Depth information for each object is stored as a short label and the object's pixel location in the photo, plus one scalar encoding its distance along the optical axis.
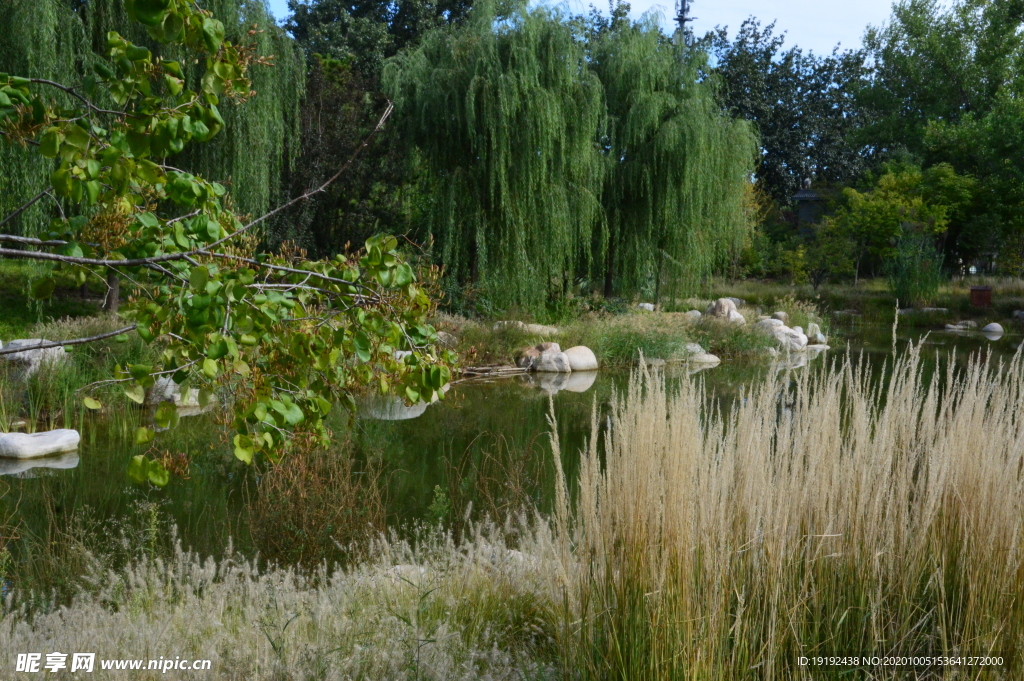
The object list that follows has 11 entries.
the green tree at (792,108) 37.84
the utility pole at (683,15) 38.53
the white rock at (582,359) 14.26
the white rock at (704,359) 15.67
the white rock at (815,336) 19.66
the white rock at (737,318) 17.91
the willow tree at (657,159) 17.08
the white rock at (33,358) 9.55
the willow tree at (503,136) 13.96
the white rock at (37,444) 7.64
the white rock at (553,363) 13.95
